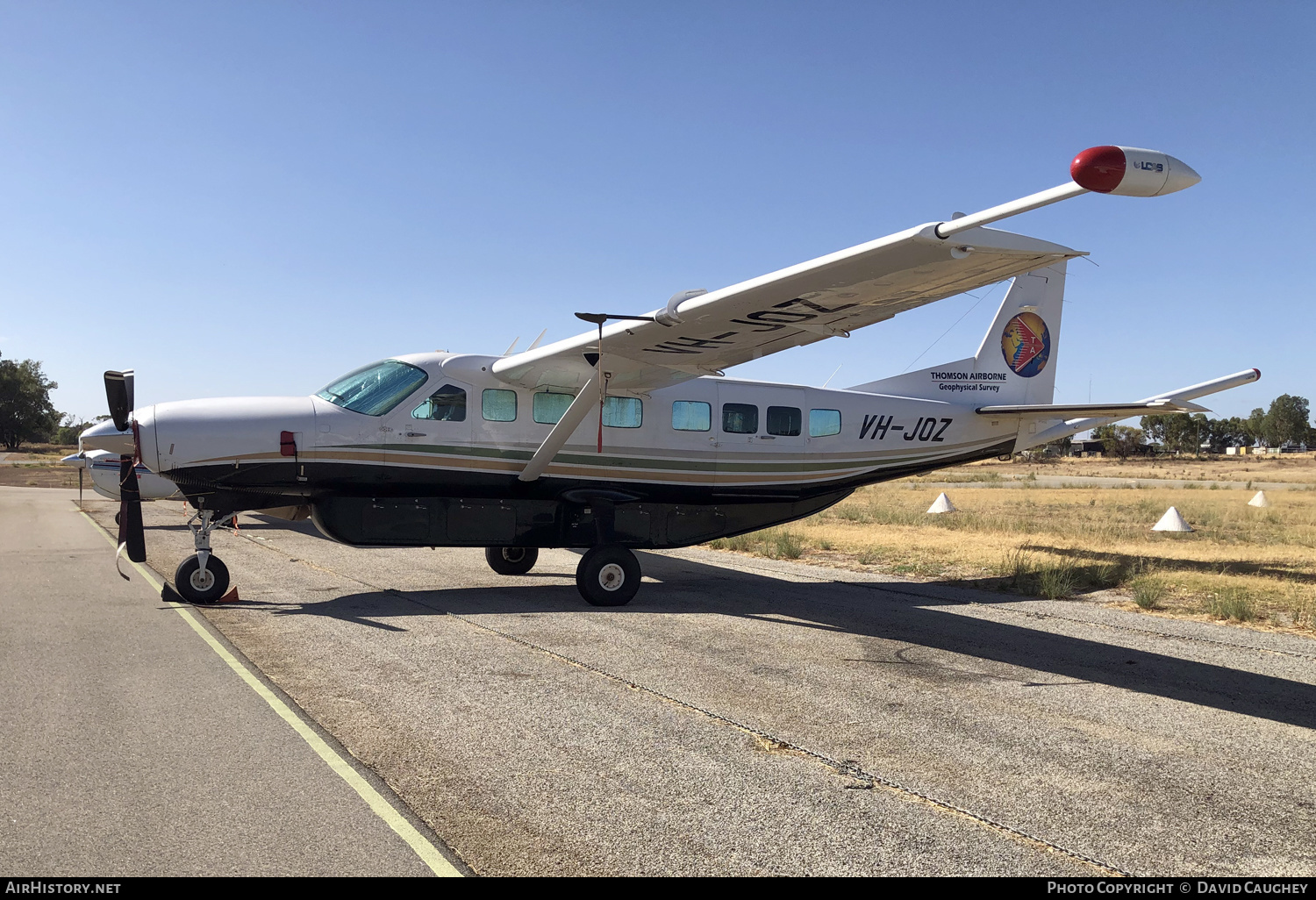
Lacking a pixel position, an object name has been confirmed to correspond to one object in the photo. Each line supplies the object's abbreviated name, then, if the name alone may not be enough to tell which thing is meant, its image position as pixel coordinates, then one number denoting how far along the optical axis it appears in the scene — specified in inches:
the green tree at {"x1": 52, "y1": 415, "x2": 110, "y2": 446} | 4793.3
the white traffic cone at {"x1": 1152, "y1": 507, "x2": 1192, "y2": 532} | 809.7
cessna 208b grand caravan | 368.2
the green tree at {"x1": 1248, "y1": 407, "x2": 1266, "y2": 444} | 5876.0
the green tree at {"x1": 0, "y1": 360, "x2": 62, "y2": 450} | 4335.6
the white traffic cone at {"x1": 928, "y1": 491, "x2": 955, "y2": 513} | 1038.4
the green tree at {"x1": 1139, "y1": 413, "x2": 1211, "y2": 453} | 4904.0
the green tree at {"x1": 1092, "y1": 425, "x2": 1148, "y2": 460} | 4815.5
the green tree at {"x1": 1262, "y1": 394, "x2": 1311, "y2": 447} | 5590.6
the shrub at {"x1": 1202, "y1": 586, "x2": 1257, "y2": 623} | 413.7
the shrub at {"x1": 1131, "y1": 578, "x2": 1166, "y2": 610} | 450.0
